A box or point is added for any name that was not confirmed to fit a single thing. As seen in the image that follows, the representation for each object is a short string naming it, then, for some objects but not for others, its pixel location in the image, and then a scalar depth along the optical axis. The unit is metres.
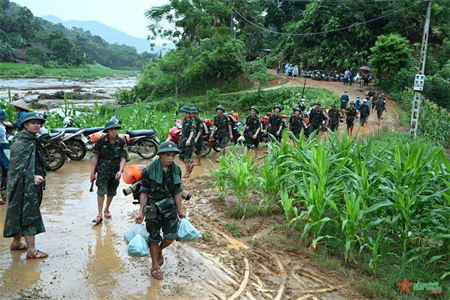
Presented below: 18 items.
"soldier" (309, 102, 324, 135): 11.59
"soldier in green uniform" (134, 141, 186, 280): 3.91
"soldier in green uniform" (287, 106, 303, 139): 10.38
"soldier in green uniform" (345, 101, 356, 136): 13.80
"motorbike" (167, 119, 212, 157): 9.26
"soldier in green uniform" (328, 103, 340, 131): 12.48
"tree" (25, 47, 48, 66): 51.69
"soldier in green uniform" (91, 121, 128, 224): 5.32
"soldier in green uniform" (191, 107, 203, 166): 8.07
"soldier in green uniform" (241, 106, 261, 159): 9.04
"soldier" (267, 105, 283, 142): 9.37
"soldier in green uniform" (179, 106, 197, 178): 7.92
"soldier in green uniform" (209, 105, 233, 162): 9.12
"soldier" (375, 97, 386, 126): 17.33
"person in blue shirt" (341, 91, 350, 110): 16.99
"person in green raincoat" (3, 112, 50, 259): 4.23
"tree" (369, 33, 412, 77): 25.80
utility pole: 12.11
